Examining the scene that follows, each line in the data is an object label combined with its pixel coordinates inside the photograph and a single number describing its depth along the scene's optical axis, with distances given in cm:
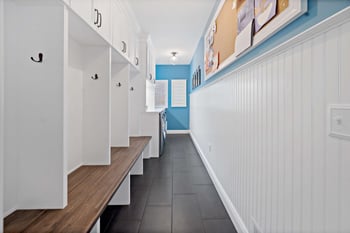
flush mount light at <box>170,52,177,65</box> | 616
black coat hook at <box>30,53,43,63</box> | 112
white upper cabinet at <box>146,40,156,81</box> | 438
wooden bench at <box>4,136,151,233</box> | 102
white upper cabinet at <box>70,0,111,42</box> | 136
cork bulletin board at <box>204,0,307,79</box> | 108
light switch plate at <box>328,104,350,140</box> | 69
